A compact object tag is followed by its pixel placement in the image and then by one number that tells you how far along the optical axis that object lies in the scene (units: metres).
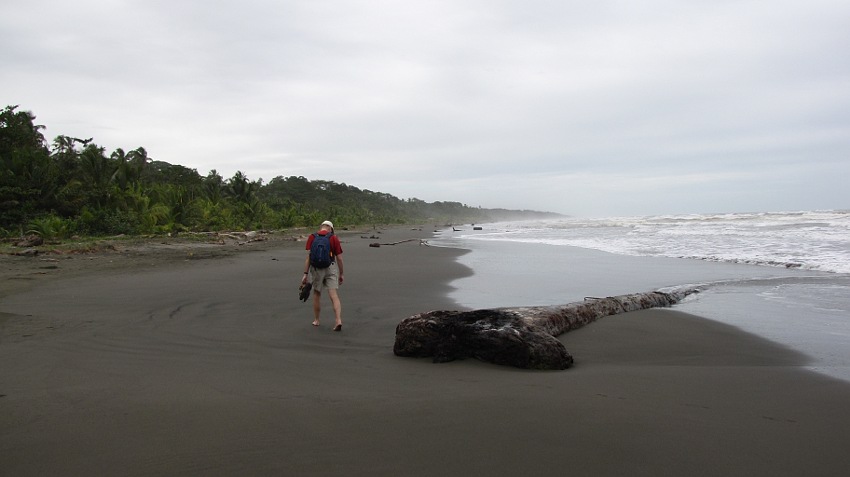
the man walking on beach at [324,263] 6.71
